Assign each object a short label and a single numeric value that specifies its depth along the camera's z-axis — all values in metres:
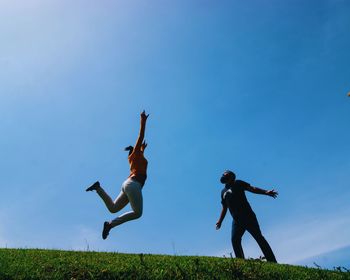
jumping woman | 9.91
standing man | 10.05
